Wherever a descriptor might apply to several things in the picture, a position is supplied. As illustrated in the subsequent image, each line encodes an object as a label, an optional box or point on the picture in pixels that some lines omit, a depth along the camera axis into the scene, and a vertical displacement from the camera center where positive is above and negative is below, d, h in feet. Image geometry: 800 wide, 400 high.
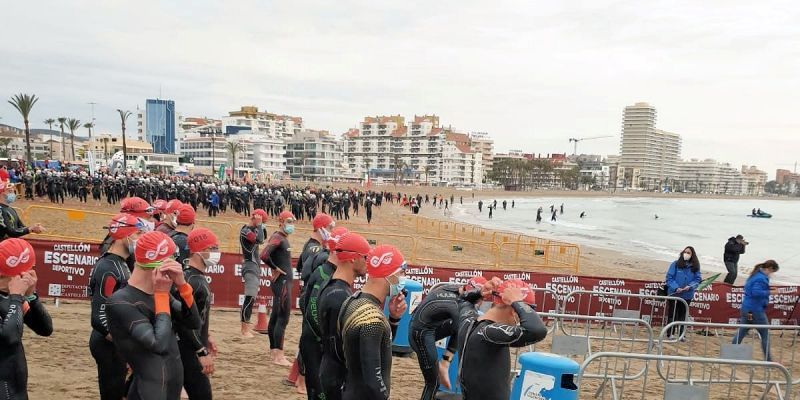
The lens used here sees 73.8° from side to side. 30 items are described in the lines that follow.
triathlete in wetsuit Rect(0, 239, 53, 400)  11.18 -3.29
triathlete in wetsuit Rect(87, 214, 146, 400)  13.85 -3.63
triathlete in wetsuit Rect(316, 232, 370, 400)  12.98 -3.45
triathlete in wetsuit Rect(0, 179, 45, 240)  22.63 -2.90
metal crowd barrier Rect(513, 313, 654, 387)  21.38 -10.08
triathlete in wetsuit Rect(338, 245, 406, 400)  10.93 -3.51
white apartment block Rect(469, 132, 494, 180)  623.77 +20.68
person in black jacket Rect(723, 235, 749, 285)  46.54 -6.95
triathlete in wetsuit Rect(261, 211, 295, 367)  23.09 -5.47
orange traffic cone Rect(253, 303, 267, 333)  29.60 -8.96
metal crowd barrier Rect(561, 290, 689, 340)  36.91 -9.37
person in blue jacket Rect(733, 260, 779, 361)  27.14 -6.25
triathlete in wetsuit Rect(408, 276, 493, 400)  15.96 -4.94
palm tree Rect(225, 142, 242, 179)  344.32 +8.67
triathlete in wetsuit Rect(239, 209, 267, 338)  26.78 -4.74
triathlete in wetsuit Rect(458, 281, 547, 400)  11.89 -4.10
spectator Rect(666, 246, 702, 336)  32.40 -6.30
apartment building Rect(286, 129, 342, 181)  459.73 +4.72
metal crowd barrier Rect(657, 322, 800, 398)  31.17 -10.90
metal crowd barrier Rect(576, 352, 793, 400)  15.75 -9.88
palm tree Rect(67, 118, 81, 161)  328.68 +18.86
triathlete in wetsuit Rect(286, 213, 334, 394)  20.89 -3.86
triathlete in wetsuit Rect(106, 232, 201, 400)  10.68 -3.21
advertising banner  32.17 -7.93
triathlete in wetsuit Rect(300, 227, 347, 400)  14.92 -5.17
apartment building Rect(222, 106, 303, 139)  518.21 +38.65
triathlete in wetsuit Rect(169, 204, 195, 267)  19.81 -2.65
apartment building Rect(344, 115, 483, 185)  554.46 +14.55
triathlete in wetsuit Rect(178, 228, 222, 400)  13.40 -4.43
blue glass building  531.33 +36.48
